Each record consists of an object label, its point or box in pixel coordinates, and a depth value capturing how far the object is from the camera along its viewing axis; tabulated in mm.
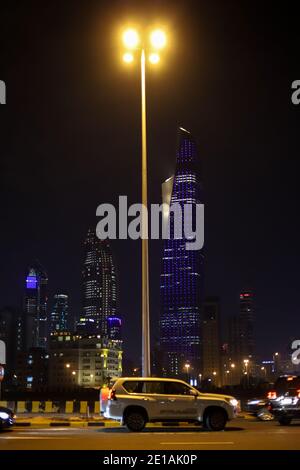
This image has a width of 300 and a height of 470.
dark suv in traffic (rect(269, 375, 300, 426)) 22531
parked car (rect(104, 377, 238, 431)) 19250
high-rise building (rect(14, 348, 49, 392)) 185875
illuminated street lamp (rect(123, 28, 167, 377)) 23638
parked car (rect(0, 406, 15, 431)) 20438
